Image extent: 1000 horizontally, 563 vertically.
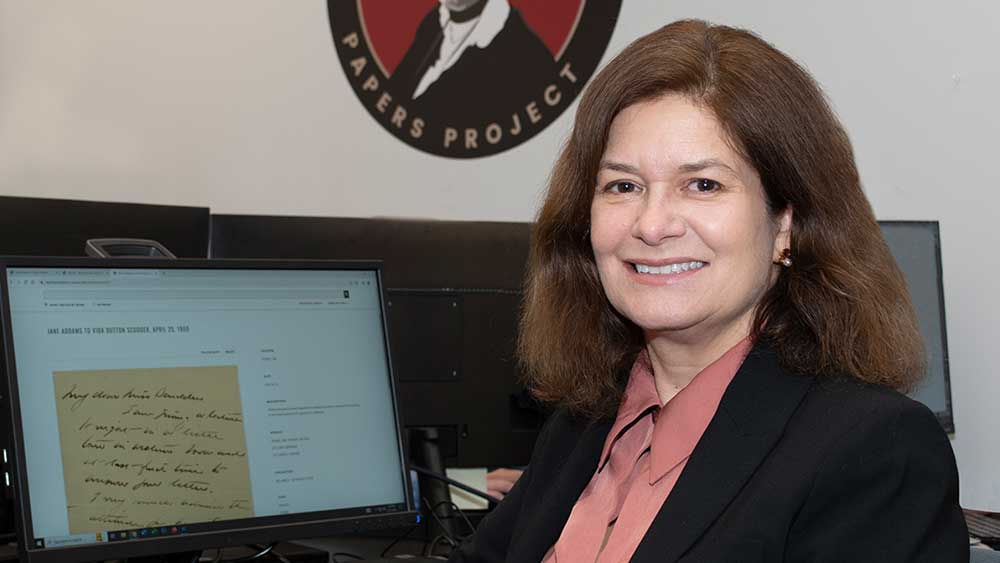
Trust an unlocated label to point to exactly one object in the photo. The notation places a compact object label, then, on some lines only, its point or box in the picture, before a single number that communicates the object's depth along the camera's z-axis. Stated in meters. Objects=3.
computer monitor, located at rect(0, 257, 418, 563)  1.33
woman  1.11
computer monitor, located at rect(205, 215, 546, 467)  1.88
